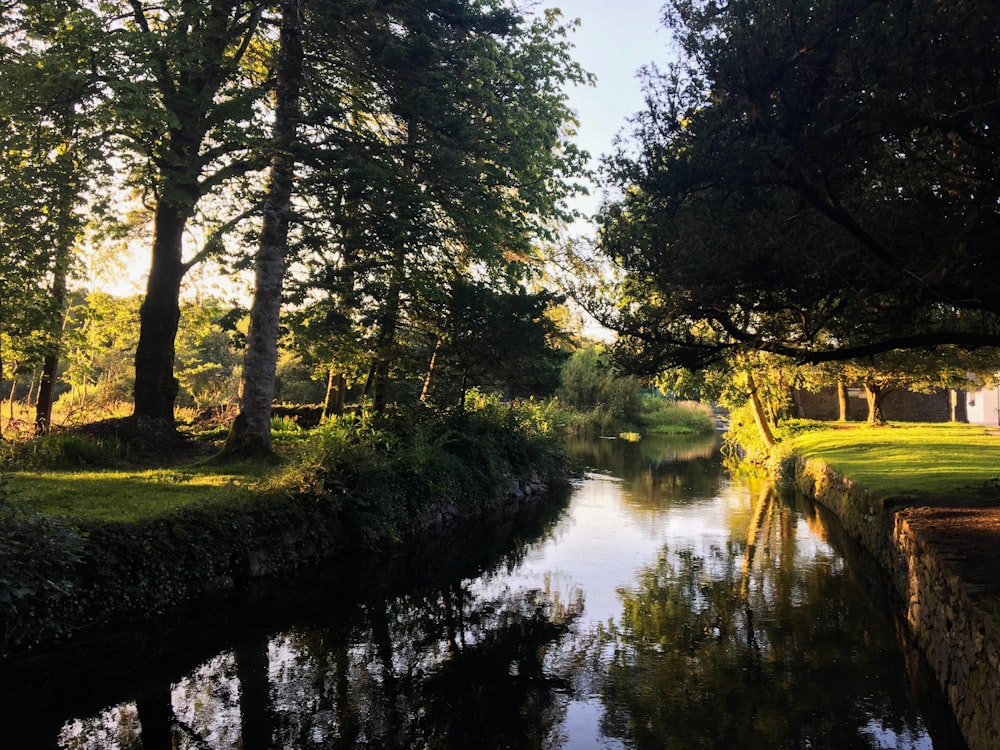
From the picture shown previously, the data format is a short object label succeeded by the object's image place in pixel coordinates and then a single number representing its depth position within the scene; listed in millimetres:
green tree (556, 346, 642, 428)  42500
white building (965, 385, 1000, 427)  30406
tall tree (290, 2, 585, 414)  11414
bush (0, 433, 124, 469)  11039
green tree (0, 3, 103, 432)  10055
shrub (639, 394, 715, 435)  48312
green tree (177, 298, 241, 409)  19844
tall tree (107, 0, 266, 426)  10078
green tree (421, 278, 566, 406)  15750
